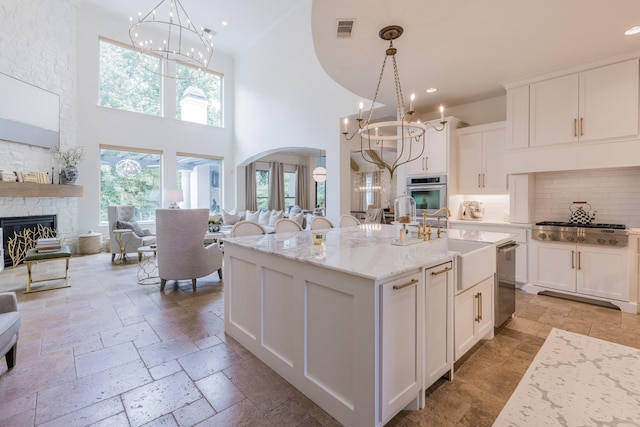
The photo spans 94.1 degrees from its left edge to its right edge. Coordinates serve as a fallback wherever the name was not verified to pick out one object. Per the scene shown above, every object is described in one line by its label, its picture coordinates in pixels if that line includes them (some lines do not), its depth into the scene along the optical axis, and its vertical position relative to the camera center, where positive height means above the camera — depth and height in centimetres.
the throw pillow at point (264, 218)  786 -21
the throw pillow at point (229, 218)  823 -22
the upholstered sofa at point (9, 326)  190 -76
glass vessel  279 +2
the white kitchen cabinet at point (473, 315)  209 -82
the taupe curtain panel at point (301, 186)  1134 +92
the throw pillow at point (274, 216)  762 -16
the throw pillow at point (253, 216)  810 -16
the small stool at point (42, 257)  378 -60
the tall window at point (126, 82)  725 +327
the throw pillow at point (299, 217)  717 -17
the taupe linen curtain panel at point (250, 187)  999 +78
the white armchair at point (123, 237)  564 -52
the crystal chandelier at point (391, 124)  260 +78
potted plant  612 +101
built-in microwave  464 +29
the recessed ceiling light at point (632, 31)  271 +165
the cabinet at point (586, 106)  319 +120
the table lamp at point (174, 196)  697 +34
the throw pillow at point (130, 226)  573 -30
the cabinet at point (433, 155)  460 +86
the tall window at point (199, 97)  841 +331
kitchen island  146 -63
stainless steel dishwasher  267 -70
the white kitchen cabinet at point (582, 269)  328 -71
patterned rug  168 -117
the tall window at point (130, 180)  732 +78
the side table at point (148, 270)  431 -100
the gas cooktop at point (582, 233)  324 -28
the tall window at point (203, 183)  912 +85
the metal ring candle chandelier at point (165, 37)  745 +471
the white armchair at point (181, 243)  370 -43
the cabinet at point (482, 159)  431 +76
